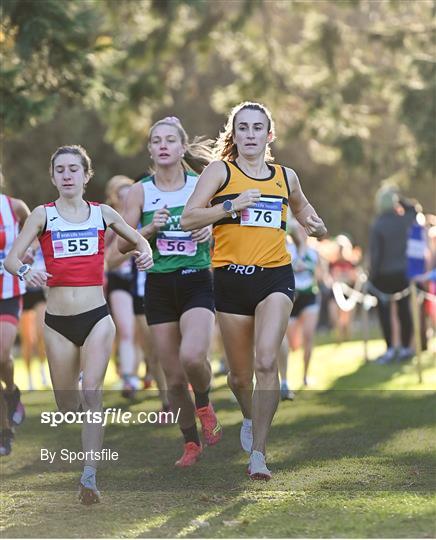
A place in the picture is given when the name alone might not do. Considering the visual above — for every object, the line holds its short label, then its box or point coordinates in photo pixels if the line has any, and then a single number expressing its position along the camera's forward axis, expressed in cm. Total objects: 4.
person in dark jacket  3209
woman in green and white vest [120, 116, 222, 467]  1702
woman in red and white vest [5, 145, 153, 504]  1503
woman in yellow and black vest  1512
